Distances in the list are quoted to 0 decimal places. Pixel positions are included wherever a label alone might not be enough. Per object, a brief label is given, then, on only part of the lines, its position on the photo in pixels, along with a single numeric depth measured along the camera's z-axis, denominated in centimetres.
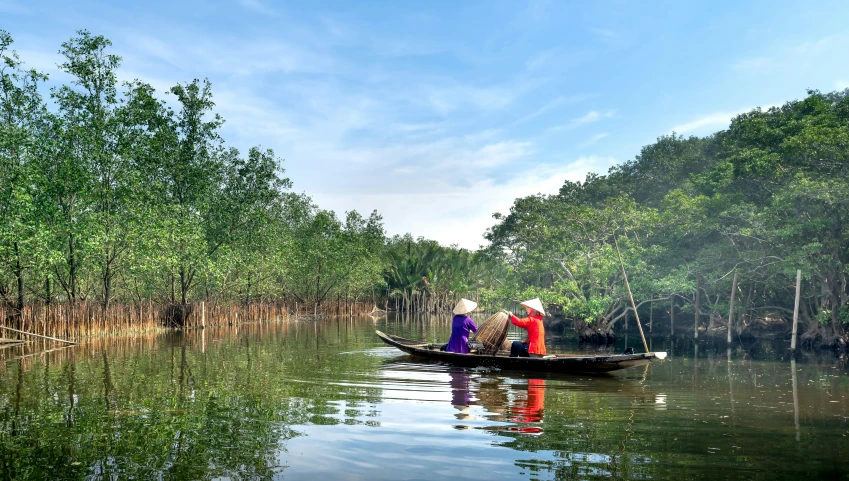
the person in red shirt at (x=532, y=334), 1175
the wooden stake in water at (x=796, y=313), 1748
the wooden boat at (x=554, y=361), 1076
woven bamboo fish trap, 1273
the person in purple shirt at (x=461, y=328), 1253
